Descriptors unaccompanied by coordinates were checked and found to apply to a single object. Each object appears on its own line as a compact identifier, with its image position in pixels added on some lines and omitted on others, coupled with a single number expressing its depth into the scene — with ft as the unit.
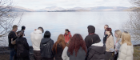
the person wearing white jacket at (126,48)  7.58
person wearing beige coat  8.99
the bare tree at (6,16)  14.93
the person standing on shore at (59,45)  7.96
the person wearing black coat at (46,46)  8.21
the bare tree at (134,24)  20.66
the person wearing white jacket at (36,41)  8.76
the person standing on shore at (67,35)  13.93
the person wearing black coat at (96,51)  6.83
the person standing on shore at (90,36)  7.89
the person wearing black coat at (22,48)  8.56
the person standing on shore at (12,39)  9.67
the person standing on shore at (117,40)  8.83
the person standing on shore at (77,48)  6.83
